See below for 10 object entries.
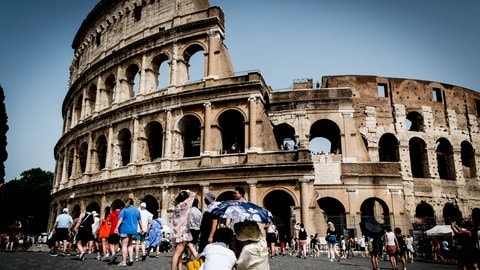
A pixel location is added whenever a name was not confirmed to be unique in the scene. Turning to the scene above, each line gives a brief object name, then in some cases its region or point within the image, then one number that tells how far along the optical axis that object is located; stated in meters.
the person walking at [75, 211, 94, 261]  9.51
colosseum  17.38
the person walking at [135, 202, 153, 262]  9.26
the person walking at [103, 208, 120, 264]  9.19
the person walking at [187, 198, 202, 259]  6.14
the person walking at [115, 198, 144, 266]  7.57
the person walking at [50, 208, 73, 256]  9.92
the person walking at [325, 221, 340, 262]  12.48
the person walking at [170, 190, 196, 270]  5.89
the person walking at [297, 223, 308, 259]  12.77
